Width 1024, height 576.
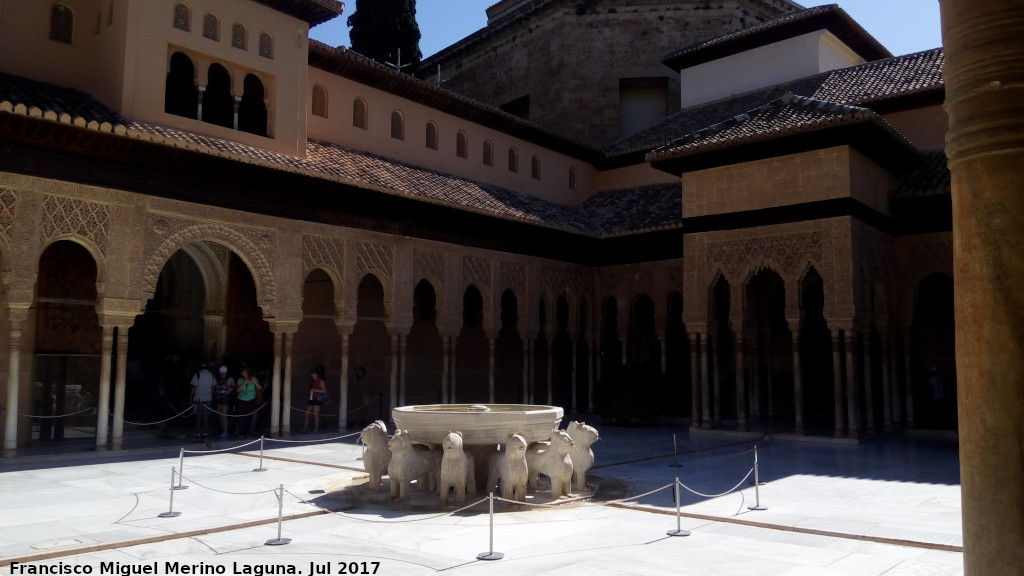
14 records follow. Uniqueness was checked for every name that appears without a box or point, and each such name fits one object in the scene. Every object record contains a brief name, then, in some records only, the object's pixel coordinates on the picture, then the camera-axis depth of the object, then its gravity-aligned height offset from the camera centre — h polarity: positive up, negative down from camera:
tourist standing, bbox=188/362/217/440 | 13.77 -0.69
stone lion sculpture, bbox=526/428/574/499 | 8.09 -1.10
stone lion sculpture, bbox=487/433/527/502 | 7.73 -1.12
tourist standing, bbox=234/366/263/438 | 14.38 -0.82
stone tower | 28.11 +11.18
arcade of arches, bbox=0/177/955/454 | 12.38 +0.74
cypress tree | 31.23 +13.32
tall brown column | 2.29 +0.26
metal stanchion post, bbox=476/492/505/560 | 5.65 -1.44
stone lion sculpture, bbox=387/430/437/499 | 7.93 -1.10
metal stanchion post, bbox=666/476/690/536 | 6.51 -1.46
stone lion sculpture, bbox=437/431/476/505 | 7.75 -1.12
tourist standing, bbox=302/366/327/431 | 15.55 -0.73
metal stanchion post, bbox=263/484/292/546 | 6.09 -1.46
